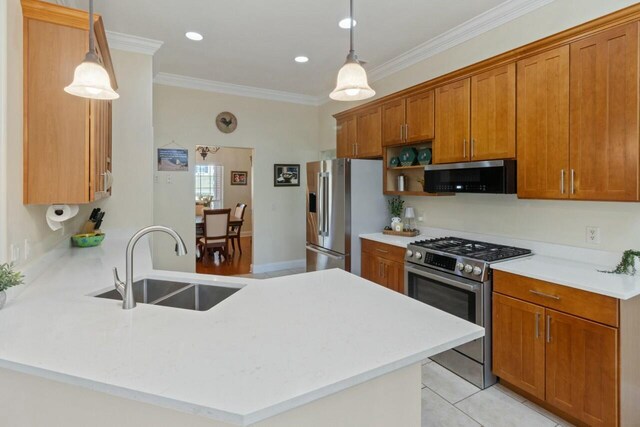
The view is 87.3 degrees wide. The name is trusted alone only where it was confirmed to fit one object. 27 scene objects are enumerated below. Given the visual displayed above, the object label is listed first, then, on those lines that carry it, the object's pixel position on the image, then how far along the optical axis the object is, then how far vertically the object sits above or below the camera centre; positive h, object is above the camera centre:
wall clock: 5.16 +1.32
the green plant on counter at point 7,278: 1.36 -0.29
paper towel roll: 2.17 -0.05
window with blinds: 9.35 +0.68
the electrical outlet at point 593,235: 2.38 -0.20
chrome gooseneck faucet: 1.38 -0.29
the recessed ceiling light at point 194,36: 3.43 +1.78
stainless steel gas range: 2.44 -0.62
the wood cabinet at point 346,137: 4.40 +0.95
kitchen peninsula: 0.86 -0.44
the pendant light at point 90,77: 1.50 +0.59
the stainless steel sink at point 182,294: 1.80 -0.47
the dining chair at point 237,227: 7.13 -0.45
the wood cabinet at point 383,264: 3.33 -0.61
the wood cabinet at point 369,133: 3.96 +0.90
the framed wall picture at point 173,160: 4.75 +0.68
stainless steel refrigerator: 3.84 -0.01
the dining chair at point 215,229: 6.00 -0.40
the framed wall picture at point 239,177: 9.68 +0.87
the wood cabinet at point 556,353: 1.84 -0.90
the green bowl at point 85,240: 2.89 -0.29
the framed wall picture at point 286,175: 5.68 +0.54
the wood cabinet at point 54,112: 1.81 +0.53
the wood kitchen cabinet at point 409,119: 3.31 +0.93
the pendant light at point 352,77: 1.78 +0.70
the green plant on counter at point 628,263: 2.04 -0.34
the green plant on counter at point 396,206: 4.10 +0.01
